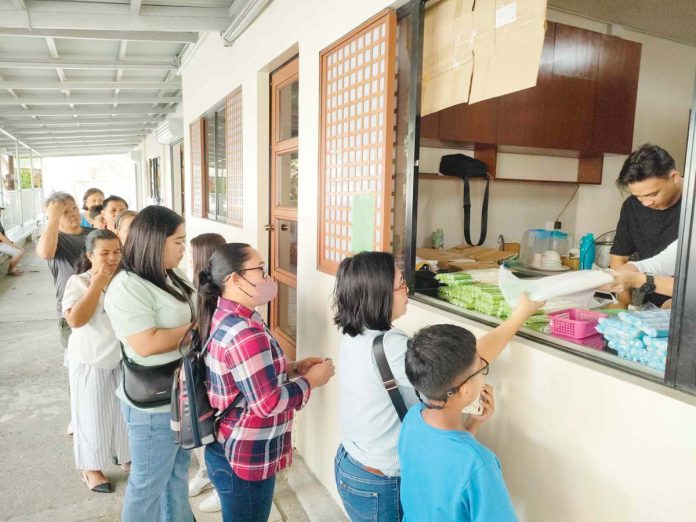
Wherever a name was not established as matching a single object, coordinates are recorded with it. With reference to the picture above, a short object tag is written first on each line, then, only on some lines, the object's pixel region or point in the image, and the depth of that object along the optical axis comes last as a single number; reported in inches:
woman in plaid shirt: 55.6
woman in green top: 62.7
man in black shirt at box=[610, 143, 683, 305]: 72.6
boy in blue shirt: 39.9
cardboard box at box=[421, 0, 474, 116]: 65.9
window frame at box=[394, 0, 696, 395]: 39.8
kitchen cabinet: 107.9
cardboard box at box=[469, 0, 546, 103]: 55.9
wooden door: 120.3
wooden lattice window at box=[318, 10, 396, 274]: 74.8
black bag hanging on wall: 112.5
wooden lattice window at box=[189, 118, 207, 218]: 205.3
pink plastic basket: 51.9
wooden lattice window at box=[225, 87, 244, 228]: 148.8
